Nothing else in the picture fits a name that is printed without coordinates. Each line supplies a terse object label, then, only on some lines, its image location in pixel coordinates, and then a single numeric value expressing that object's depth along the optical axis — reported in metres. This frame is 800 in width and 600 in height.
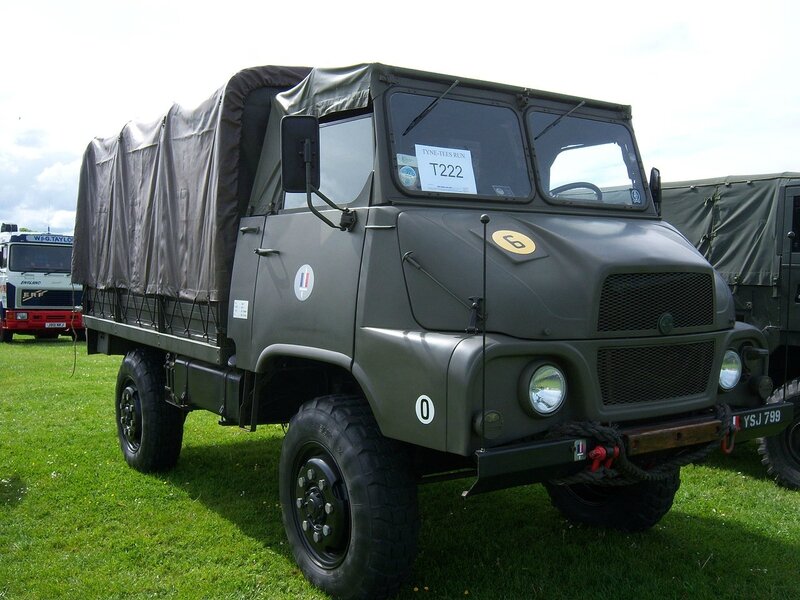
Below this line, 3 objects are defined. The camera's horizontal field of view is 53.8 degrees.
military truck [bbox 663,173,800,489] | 6.66
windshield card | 4.26
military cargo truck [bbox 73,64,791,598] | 3.59
